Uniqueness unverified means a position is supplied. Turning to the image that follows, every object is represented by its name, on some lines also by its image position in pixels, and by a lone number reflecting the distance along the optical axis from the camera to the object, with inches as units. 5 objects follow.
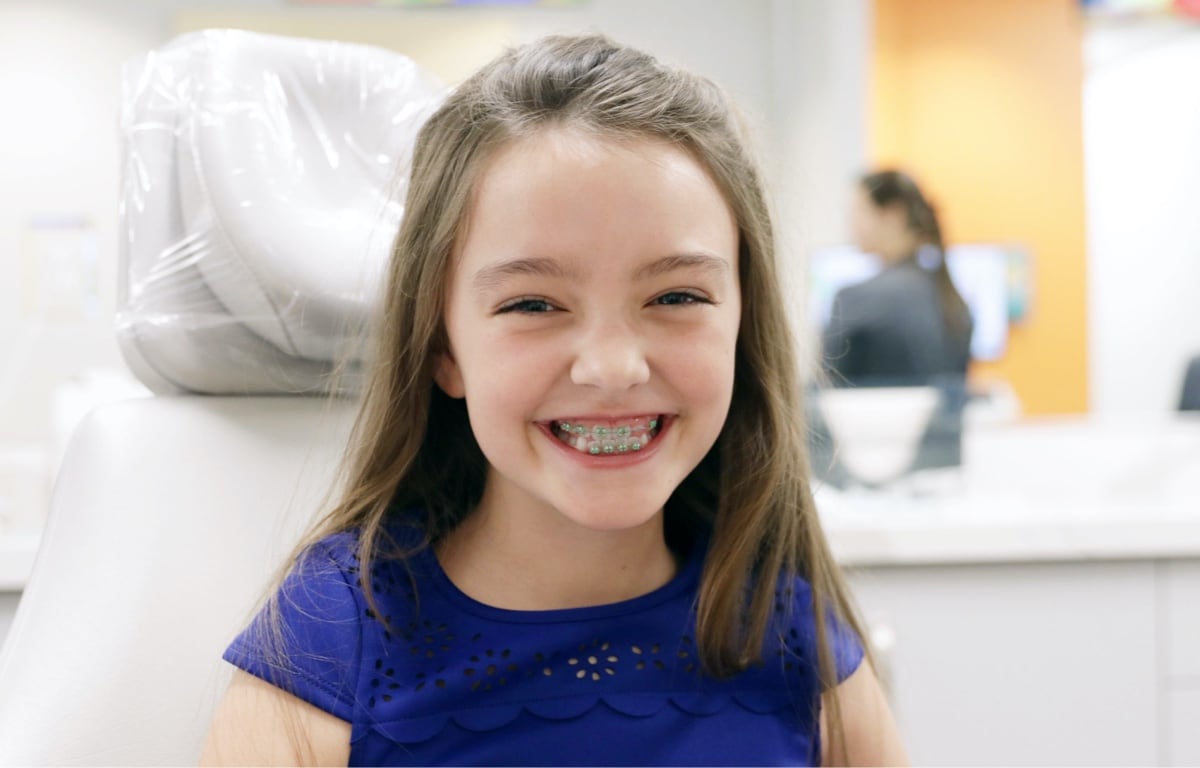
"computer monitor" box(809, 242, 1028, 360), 112.3
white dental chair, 29.9
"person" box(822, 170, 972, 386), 80.9
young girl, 27.9
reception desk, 48.3
